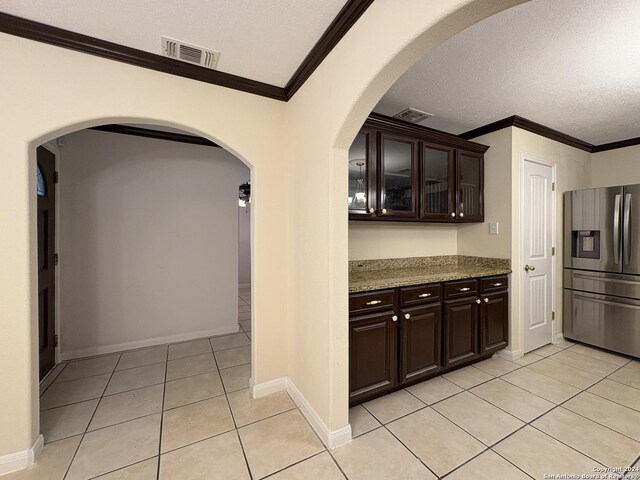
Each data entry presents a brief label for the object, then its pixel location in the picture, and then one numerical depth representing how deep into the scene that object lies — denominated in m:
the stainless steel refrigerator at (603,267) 2.96
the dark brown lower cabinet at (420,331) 2.10
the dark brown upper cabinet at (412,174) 2.44
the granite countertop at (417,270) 2.26
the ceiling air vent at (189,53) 1.81
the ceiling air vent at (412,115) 2.73
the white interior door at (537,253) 3.07
